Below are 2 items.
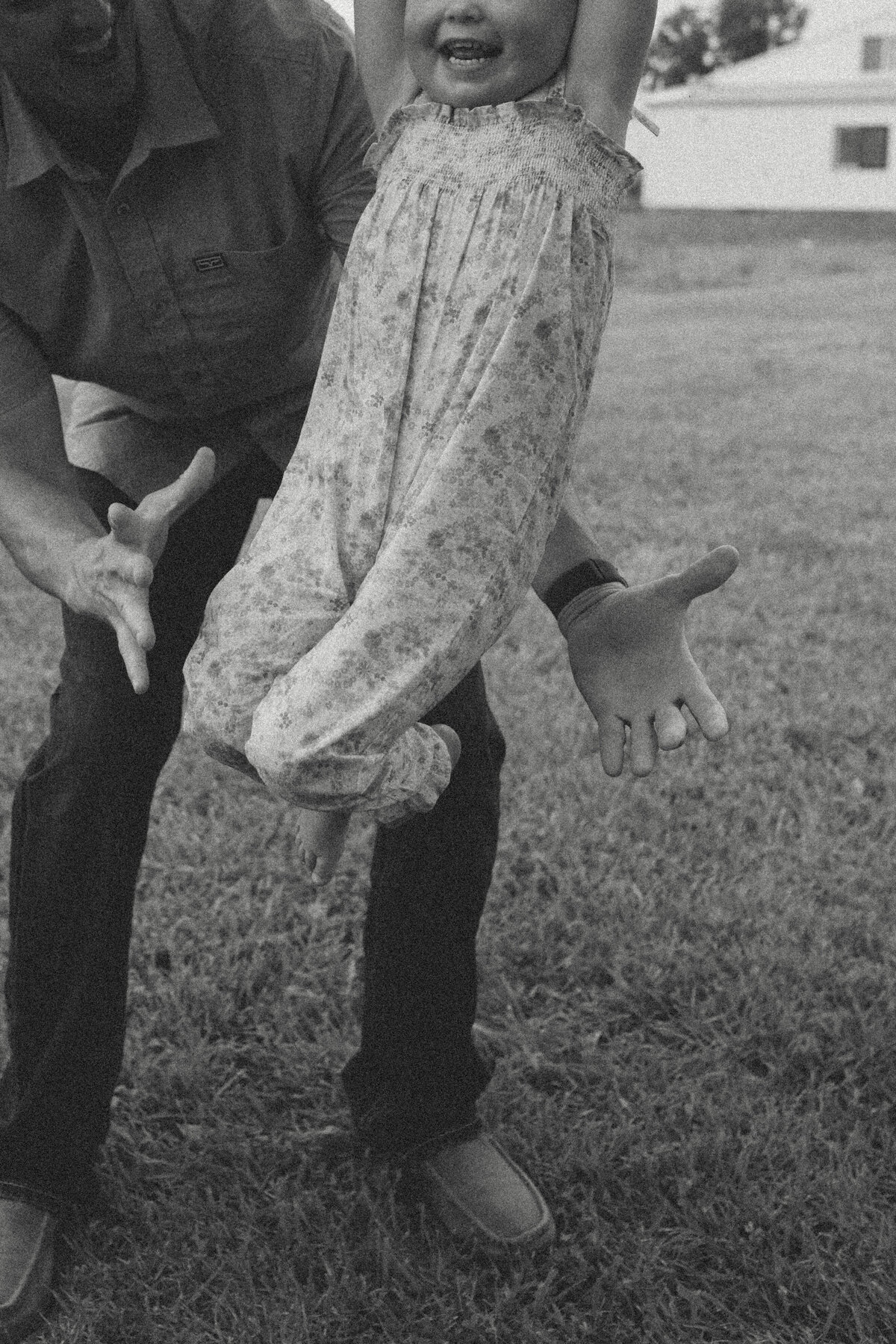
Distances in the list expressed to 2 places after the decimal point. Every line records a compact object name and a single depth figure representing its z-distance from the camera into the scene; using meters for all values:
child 1.83
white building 30.78
